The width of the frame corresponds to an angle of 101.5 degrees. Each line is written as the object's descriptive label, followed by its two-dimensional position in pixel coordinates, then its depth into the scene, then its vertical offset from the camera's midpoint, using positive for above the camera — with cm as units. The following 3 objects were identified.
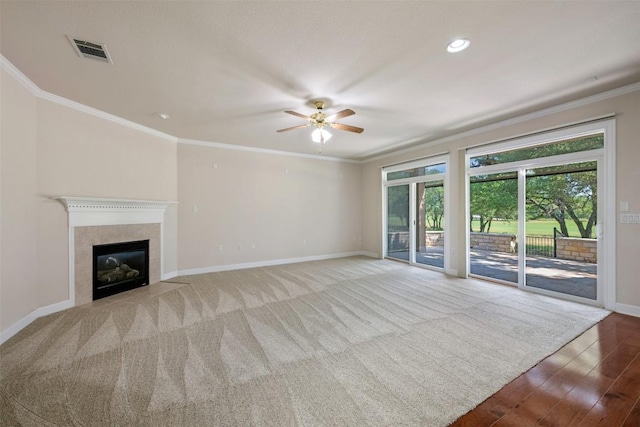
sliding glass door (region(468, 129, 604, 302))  375 +0
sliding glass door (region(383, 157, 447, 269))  590 +4
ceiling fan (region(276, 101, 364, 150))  347 +129
